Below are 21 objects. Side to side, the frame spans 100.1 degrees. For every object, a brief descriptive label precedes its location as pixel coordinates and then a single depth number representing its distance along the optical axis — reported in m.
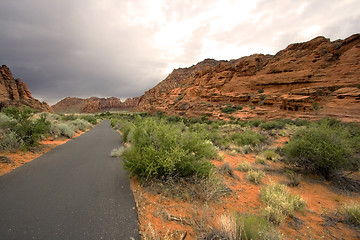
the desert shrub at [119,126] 12.88
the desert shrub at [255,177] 5.14
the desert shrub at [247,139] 11.05
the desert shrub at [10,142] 7.17
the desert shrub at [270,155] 7.74
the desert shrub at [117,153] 7.81
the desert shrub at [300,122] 19.75
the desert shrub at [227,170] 5.71
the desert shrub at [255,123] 21.78
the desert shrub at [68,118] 27.78
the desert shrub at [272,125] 18.80
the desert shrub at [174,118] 34.26
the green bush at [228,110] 31.69
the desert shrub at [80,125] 20.81
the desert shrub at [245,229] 2.22
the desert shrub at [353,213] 3.05
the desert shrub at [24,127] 8.17
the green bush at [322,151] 5.16
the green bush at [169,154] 4.30
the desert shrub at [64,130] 13.26
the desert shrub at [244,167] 6.26
